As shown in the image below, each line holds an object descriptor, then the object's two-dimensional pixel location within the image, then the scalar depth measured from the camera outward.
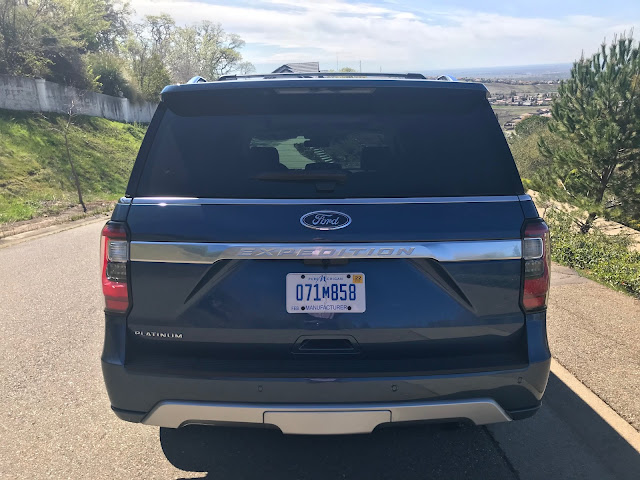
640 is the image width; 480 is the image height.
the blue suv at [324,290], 2.36
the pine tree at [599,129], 21.28
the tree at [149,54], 46.12
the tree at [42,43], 28.64
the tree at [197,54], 74.50
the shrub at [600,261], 6.53
